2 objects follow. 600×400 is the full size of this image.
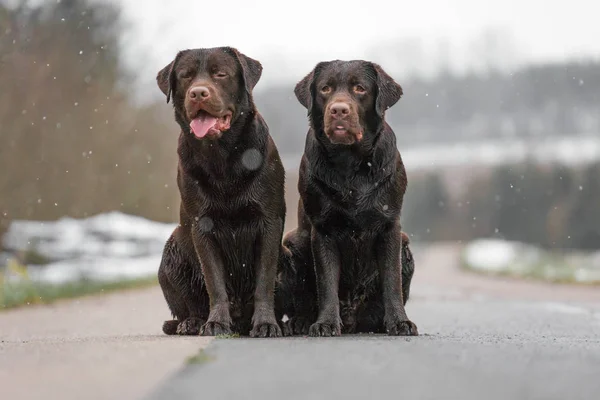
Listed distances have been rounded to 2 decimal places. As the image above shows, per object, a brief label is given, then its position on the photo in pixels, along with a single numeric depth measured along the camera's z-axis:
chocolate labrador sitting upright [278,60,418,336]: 12.11
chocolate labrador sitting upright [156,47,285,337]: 11.98
